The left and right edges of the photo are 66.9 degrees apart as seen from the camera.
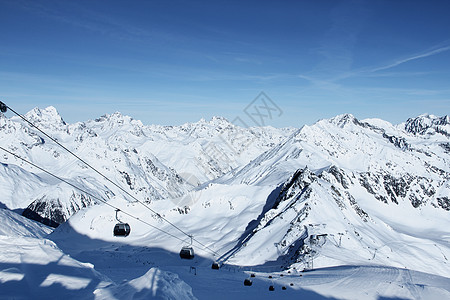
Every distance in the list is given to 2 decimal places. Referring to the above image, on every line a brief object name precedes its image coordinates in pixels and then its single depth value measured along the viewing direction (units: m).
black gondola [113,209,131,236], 36.56
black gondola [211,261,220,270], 37.34
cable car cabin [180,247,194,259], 38.66
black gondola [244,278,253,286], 25.52
